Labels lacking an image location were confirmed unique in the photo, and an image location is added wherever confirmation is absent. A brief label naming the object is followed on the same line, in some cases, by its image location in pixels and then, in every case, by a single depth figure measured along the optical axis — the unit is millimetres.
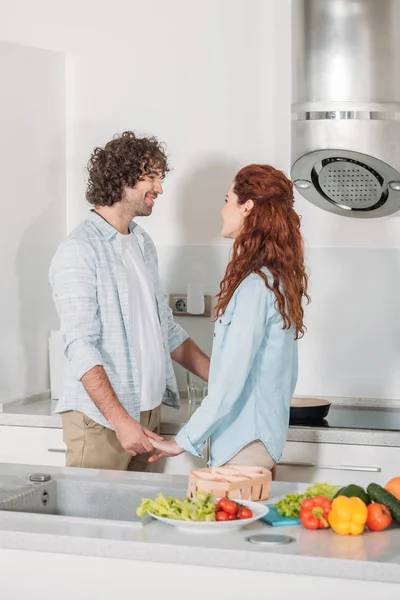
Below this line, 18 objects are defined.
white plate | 3071
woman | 3718
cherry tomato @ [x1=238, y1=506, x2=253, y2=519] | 3120
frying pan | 4613
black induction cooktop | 4495
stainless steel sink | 3484
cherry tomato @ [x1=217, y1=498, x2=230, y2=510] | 3131
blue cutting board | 3174
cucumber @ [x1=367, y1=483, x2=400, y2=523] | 3167
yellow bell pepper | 3089
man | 4188
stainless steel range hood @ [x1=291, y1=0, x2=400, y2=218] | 4246
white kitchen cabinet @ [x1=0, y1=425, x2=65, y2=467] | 4725
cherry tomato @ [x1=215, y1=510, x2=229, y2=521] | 3103
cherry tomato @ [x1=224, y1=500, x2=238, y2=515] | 3118
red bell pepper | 3133
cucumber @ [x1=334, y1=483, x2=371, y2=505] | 3177
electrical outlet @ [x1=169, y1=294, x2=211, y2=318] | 5206
